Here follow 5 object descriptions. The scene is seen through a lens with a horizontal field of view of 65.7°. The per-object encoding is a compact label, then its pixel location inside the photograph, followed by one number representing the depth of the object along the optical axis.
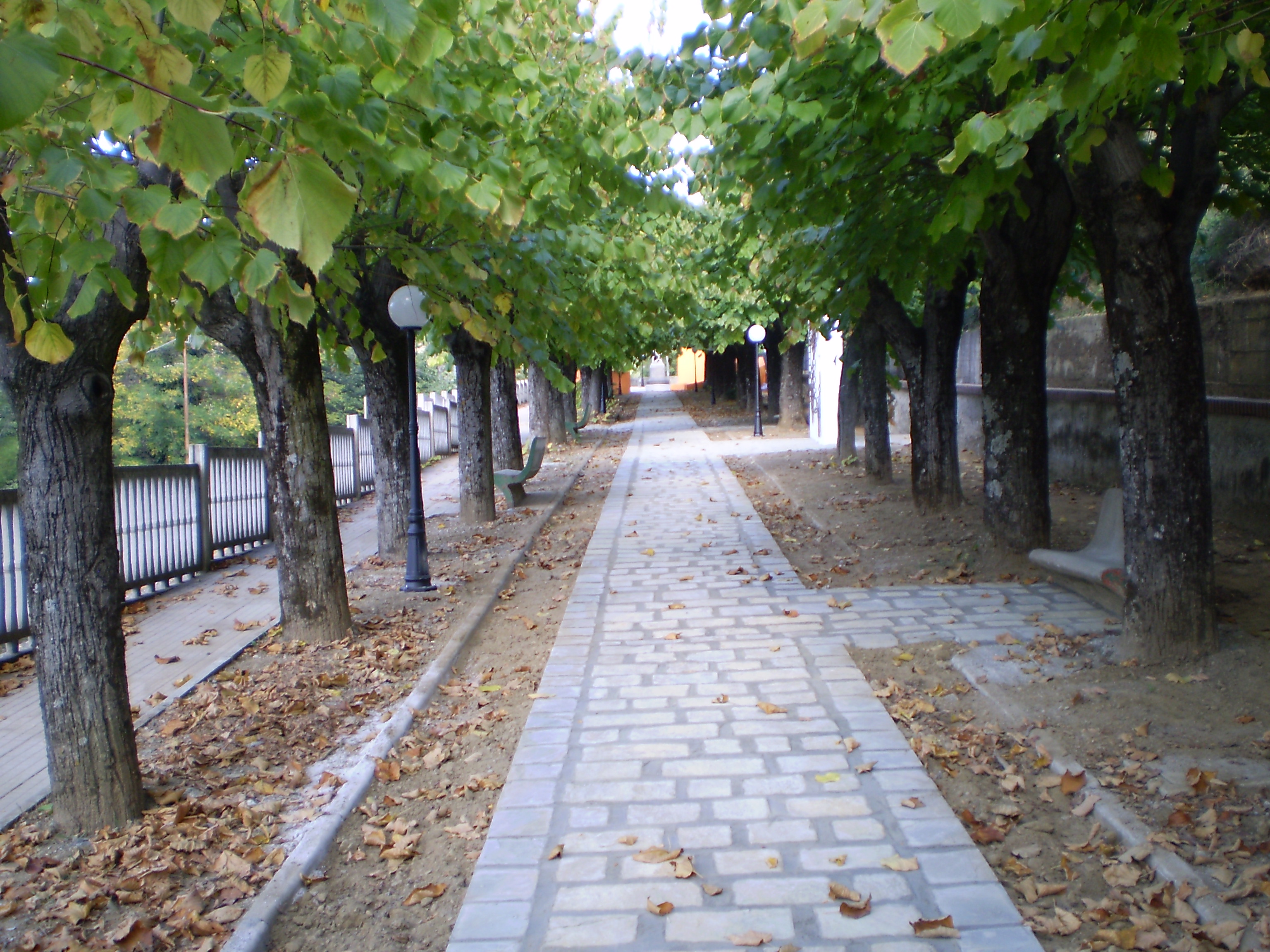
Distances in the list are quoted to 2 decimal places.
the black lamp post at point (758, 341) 26.33
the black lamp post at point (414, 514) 9.30
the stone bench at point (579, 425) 29.45
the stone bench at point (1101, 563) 7.17
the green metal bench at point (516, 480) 15.60
